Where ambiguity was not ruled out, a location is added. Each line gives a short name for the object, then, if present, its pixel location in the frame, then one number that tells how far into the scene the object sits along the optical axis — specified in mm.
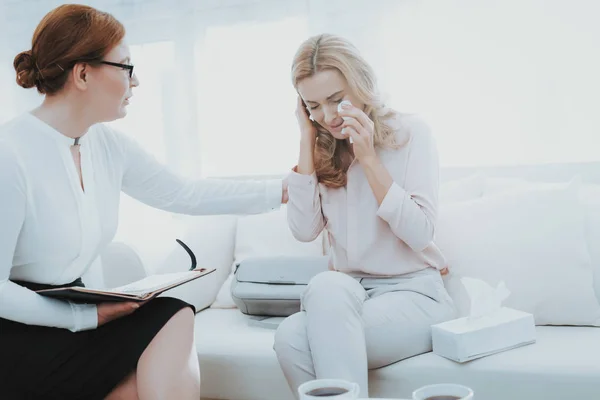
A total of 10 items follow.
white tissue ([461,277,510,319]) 1577
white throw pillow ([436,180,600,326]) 1801
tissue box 1523
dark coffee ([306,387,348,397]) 861
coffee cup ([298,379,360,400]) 847
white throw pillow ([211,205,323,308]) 2221
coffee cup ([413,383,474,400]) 816
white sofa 1495
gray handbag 1984
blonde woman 1561
